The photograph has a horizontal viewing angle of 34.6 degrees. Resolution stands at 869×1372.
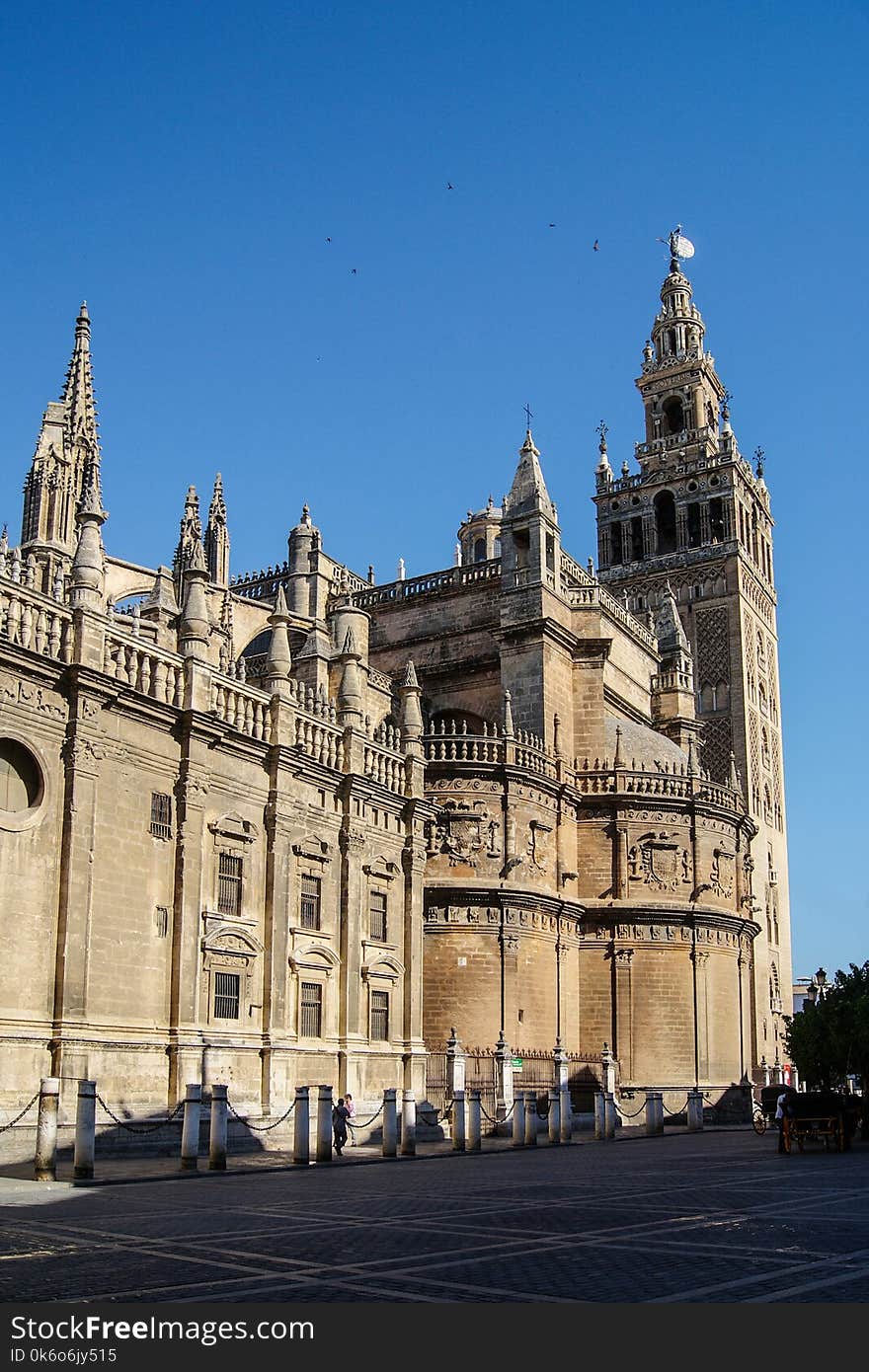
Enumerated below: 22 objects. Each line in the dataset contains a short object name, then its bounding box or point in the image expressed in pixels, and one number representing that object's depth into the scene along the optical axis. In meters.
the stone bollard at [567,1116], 31.32
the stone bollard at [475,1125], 26.80
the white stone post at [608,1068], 38.21
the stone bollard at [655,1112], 34.16
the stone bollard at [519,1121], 29.23
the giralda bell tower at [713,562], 68.38
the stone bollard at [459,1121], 27.30
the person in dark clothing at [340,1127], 25.16
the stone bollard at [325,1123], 22.11
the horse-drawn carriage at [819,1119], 27.36
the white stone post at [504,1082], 34.62
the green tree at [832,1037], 32.28
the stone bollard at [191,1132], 20.19
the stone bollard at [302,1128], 22.39
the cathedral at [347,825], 22.75
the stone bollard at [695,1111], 36.97
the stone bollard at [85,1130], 18.06
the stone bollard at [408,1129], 25.52
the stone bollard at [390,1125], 24.47
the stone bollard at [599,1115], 32.62
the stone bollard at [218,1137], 20.42
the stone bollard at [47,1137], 17.69
